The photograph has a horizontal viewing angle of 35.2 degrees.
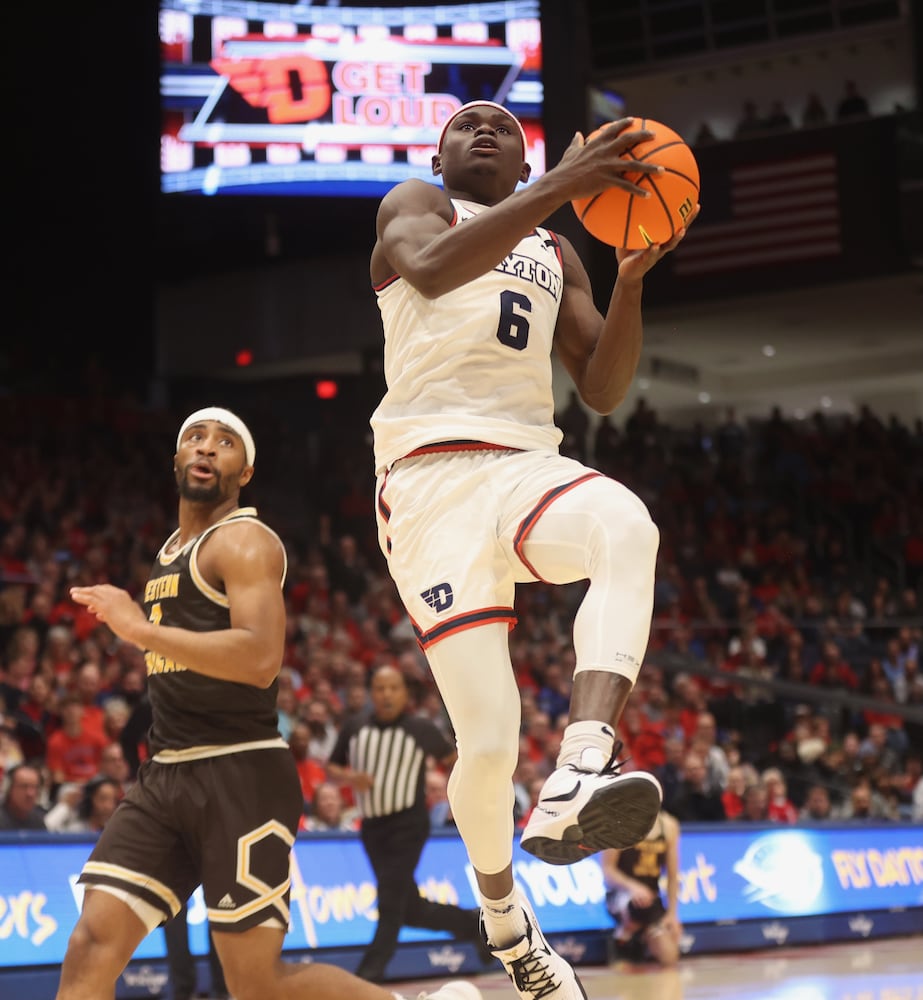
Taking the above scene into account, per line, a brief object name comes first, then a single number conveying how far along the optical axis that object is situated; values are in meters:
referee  8.27
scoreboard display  18.48
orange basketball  3.84
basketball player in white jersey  3.66
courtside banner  7.92
